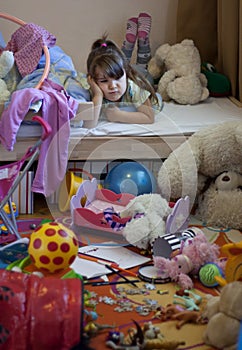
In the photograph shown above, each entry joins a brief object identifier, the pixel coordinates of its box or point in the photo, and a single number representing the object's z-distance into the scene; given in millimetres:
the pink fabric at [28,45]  3025
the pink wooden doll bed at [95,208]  2672
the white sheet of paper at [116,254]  2485
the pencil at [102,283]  2301
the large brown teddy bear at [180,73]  3375
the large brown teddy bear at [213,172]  2789
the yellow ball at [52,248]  2033
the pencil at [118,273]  2334
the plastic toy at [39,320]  1781
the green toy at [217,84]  3496
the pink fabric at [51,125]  2705
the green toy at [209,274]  2297
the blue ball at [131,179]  2859
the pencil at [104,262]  2400
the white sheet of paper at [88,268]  2364
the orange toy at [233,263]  2084
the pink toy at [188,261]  2332
